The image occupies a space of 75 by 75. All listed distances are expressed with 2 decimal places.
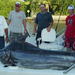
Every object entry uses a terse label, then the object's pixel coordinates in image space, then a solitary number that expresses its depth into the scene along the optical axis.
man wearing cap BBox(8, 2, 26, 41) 7.87
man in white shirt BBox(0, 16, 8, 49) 6.83
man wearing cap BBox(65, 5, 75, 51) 6.25
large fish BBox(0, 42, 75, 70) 4.17
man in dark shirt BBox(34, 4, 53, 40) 7.54
